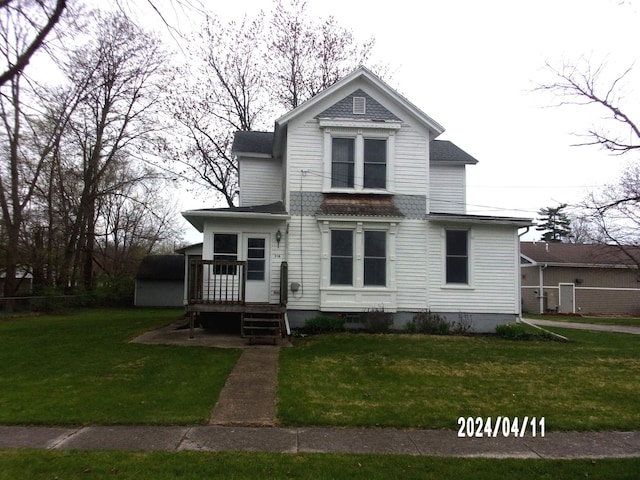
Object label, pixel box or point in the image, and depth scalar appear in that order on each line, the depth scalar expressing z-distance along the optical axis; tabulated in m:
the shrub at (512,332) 13.27
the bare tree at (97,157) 26.98
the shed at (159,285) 31.70
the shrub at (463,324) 13.77
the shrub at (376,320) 13.17
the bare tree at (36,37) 5.02
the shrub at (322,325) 12.99
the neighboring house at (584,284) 31.12
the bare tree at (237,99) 25.14
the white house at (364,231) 13.36
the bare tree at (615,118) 13.23
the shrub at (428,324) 13.39
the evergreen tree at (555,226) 55.03
